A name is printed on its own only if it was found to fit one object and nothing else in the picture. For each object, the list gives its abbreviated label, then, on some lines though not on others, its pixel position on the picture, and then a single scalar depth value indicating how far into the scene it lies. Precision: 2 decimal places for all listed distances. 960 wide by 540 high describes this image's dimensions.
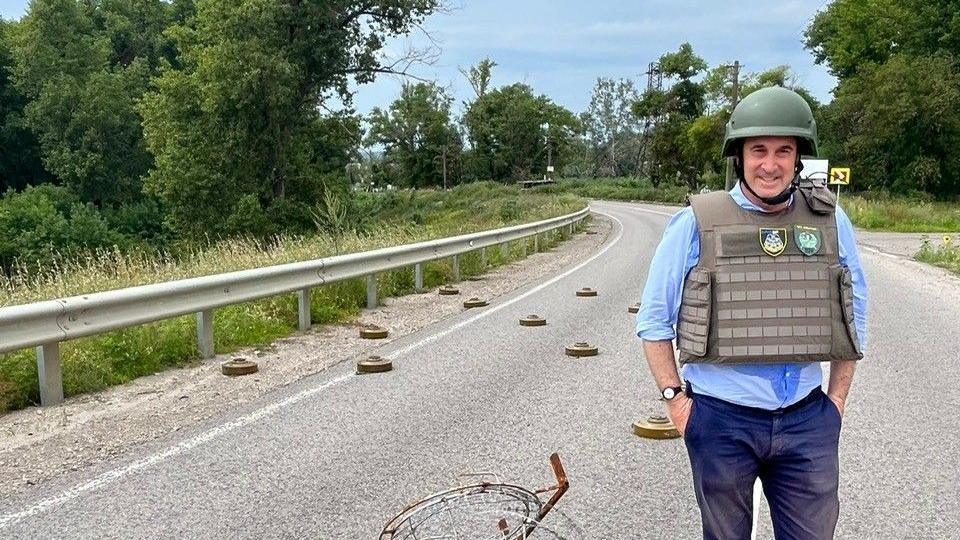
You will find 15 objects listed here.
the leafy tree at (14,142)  54.94
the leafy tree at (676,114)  77.06
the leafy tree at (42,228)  41.44
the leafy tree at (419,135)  105.69
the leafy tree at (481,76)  111.75
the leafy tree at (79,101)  50.12
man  2.49
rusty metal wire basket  2.61
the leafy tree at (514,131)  100.94
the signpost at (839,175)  31.83
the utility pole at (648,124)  86.81
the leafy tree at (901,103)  51.69
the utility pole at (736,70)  48.13
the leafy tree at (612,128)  150.62
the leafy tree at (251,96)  34.97
